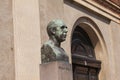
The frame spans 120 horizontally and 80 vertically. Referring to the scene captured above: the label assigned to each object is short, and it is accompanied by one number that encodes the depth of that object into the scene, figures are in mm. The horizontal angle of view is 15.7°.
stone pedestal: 7016
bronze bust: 7220
